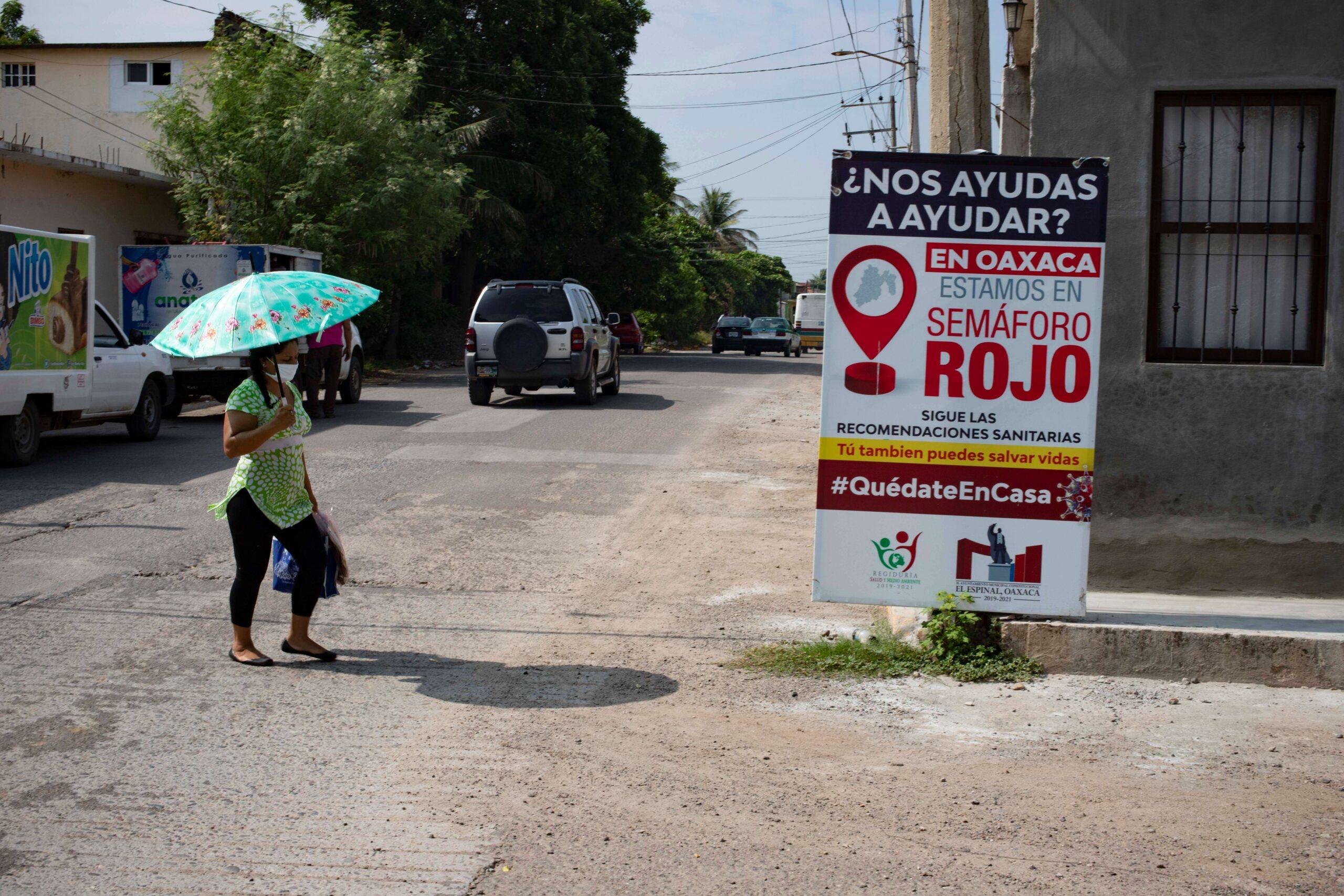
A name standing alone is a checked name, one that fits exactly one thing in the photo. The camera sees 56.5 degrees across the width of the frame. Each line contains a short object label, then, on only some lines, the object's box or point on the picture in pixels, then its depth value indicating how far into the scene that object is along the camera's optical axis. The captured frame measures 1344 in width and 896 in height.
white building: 36.56
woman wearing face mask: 5.82
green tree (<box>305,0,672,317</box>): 36.19
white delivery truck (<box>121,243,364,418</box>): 19.30
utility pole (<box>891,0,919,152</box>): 27.67
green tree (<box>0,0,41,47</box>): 45.25
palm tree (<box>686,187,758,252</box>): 82.38
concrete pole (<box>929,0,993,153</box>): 9.20
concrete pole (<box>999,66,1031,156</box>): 11.27
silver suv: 18.78
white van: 50.03
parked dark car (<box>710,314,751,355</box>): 48.00
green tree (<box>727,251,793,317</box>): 98.87
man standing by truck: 16.73
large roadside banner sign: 6.07
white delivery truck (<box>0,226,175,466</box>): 12.34
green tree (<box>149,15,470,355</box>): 25.44
